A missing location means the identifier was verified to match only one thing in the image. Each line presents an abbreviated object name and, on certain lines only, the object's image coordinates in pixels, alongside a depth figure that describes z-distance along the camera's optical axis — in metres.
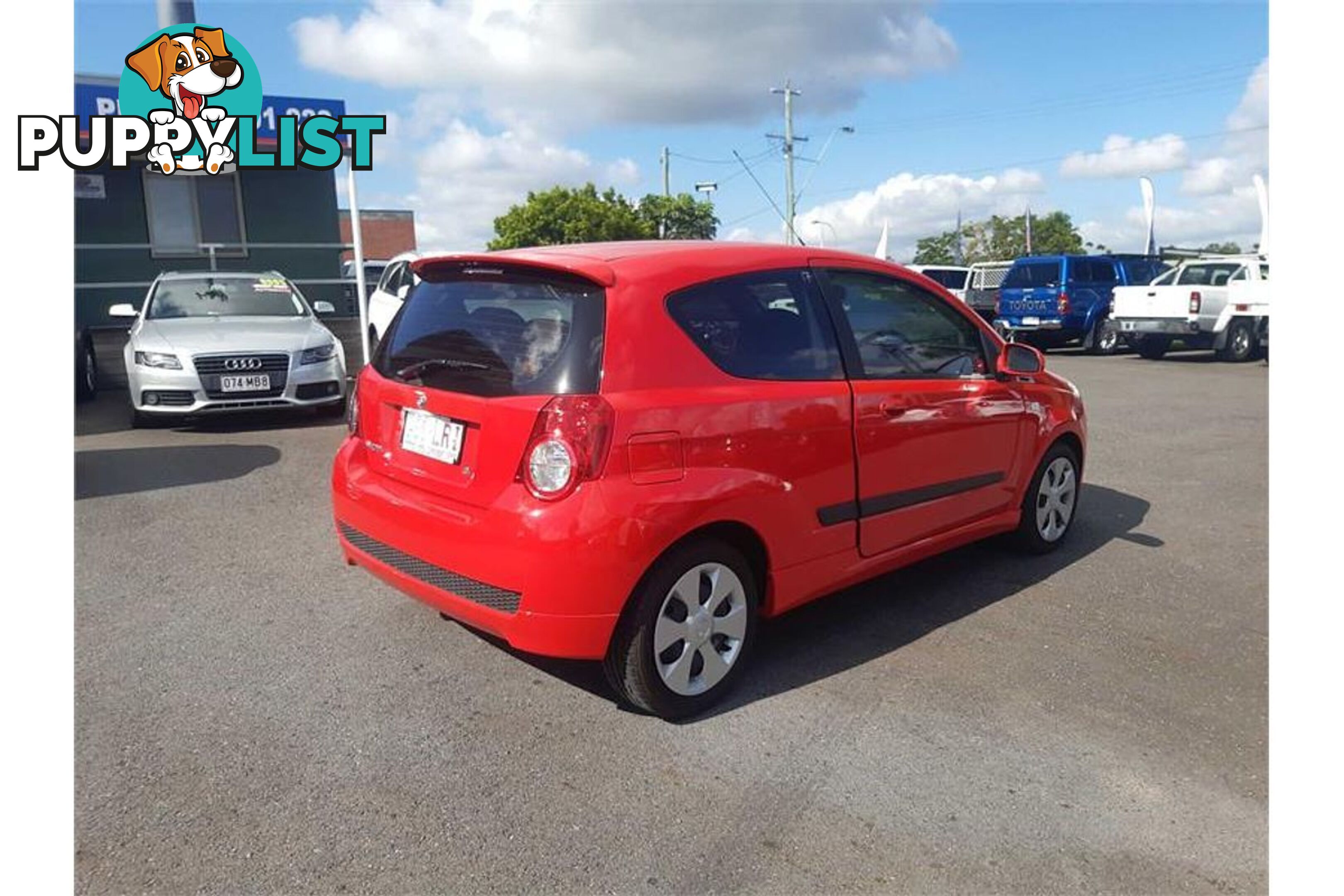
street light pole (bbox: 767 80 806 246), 42.56
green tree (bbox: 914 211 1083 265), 70.44
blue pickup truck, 19.19
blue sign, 12.37
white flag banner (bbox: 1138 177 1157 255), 33.19
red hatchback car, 3.08
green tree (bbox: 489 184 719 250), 40.12
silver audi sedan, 8.25
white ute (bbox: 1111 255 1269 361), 17.20
